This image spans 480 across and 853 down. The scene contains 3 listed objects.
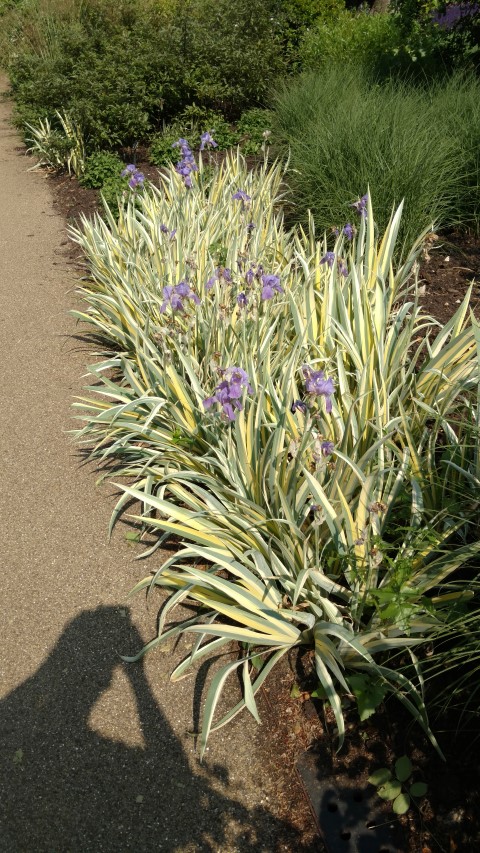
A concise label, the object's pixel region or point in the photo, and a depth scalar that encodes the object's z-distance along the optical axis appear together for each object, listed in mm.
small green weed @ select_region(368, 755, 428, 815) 1780
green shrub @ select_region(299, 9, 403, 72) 7023
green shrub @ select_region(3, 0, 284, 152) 6574
